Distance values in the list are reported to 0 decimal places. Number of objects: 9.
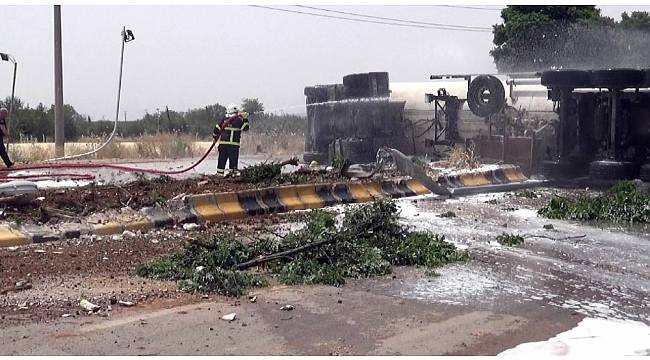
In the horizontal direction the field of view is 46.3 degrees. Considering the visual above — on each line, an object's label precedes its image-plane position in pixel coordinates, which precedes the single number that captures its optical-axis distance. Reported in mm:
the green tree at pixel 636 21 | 39500
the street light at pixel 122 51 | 18797
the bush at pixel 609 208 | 9695
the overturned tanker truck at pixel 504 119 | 13414
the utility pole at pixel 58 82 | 22297
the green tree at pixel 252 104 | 45003
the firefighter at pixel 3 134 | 15492
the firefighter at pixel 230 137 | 13883
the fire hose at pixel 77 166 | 12386
